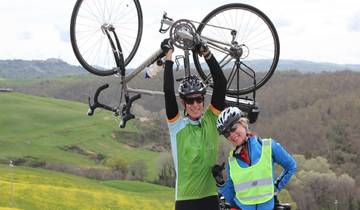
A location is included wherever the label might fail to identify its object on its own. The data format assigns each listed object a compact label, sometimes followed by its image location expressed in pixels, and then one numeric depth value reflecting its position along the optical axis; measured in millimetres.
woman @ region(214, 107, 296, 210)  4695
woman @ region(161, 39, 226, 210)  5184
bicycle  7211
